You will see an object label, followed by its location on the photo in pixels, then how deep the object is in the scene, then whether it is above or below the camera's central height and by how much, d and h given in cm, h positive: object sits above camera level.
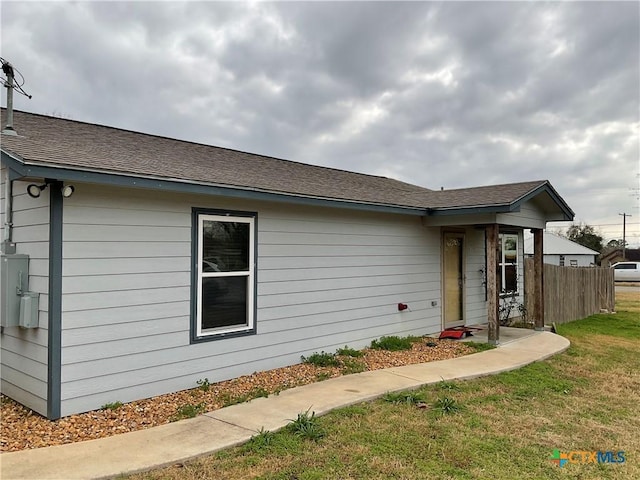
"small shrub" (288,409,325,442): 383 -154
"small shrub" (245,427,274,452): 360 -155
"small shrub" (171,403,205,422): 431 -156
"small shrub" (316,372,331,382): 566 -157
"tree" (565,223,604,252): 4959 +250
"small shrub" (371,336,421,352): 755 -152
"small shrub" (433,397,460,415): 454 -158
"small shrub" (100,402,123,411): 443 -152
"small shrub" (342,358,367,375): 607 -157
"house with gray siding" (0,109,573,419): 425 -6
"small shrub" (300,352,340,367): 637 -152
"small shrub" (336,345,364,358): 697 -154
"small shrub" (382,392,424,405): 482 -158
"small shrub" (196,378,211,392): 517 -153
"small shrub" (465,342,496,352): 759 -158
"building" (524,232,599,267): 3334 +27
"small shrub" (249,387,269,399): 490 -155
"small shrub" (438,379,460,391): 533 -158
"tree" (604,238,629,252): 6204 +198
